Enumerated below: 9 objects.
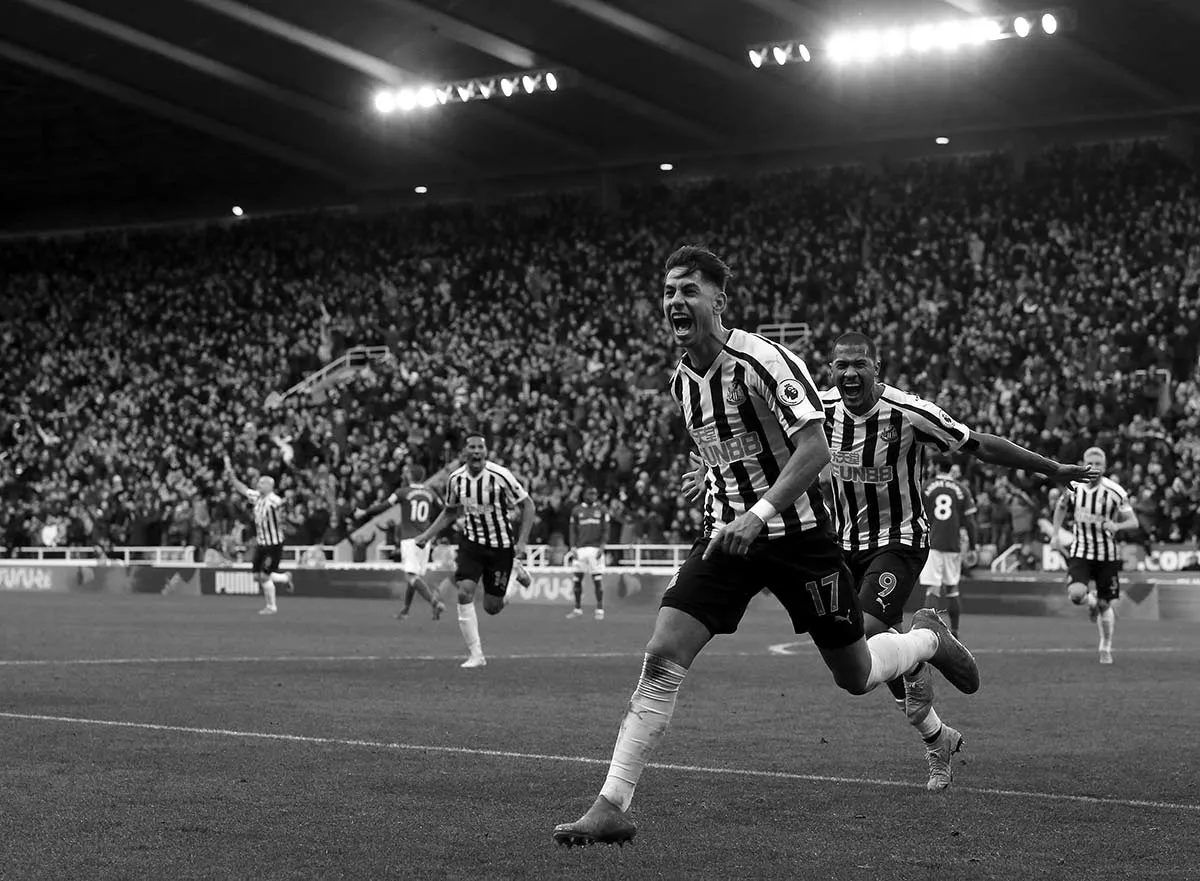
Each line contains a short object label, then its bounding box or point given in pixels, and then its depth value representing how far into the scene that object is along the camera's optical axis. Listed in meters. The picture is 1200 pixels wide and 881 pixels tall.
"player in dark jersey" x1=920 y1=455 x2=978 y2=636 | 21.47
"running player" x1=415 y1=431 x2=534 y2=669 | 19.17
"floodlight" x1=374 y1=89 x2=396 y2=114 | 43.31
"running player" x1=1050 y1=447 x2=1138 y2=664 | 20.81
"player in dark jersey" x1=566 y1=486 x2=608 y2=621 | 33.69
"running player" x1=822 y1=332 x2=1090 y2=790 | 10.28
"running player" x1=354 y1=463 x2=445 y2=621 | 30.72
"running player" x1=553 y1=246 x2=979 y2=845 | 7.76
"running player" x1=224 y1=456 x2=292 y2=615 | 33.47
